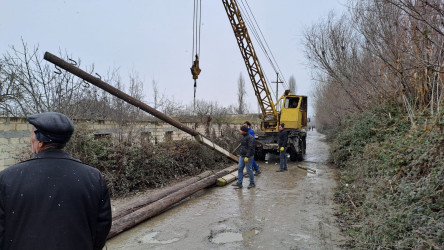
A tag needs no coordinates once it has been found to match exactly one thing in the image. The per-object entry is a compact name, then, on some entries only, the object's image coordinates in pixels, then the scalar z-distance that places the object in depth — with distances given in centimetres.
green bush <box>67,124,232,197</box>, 746
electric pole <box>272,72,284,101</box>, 3570
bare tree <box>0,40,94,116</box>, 908
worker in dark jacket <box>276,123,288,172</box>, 1162
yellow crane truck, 1417
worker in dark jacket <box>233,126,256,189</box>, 875
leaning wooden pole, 582
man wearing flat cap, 184
